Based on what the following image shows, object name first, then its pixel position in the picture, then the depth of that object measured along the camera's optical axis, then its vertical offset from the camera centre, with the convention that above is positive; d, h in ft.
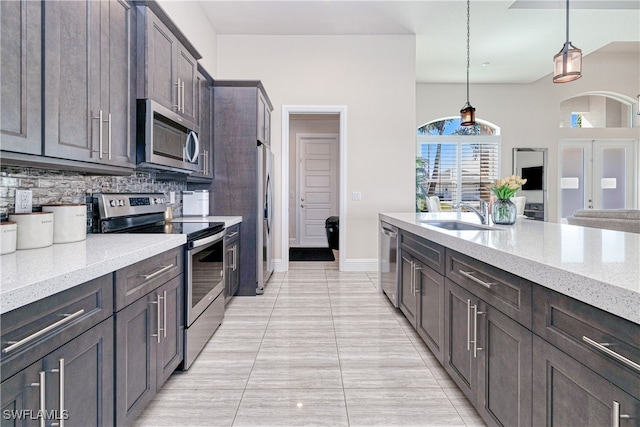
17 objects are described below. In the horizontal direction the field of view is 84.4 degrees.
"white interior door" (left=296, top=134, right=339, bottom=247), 24.72 +1.66
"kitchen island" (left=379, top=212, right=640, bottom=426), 2.76 -1.19
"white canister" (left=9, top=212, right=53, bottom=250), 4.58 -0.28
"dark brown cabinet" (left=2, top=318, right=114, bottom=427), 2.90 -1.67
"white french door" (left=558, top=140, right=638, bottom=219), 24.32 +2.52
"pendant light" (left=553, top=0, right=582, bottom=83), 9.42 +3.97
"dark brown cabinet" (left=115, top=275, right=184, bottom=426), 4.48 -2.05
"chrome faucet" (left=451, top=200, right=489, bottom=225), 8.46 -0.02
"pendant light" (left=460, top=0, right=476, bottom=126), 12.25 +3.30
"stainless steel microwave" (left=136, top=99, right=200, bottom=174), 7.03 +1.59
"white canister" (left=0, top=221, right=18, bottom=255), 4.09 -0.33
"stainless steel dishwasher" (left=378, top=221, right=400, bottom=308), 10.36 -1.68
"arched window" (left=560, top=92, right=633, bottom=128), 24.52 +6.91
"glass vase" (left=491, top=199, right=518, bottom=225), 8.13 -0.04
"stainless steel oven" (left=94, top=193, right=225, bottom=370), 6.98 -0.86
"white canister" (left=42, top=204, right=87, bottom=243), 5.25 -0.20
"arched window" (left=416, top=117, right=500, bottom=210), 24.27 +3.48
